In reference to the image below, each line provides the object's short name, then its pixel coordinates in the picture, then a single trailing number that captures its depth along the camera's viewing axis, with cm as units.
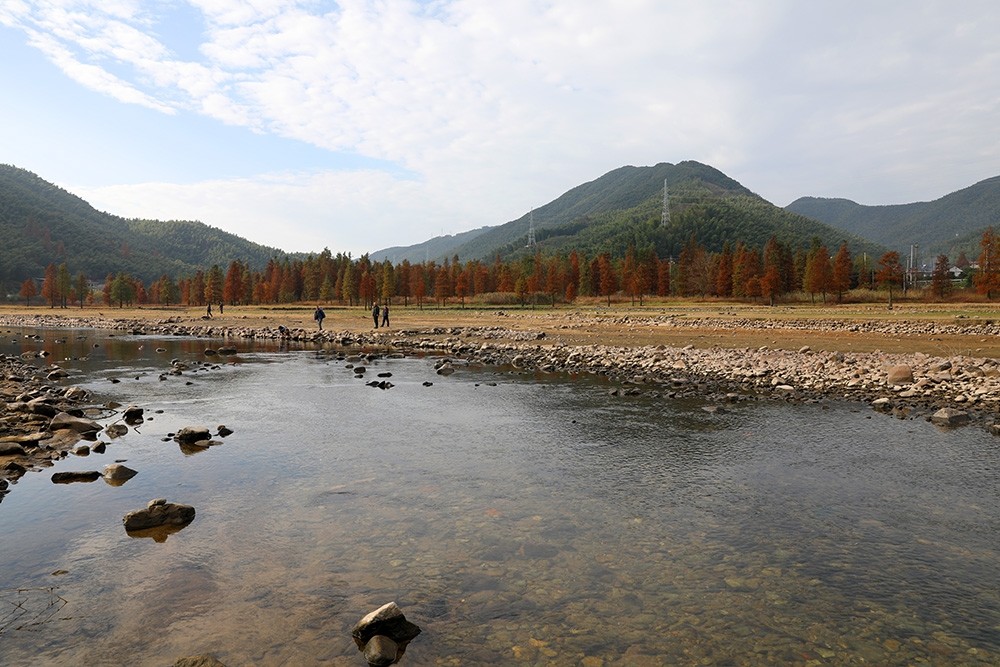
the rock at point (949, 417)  1806
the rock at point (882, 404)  2055
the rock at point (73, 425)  1692
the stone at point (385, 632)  661
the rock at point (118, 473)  1287
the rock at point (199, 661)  624
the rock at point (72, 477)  1272
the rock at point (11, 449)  1471
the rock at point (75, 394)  2252
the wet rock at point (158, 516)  1023
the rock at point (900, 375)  2422
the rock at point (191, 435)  1622
